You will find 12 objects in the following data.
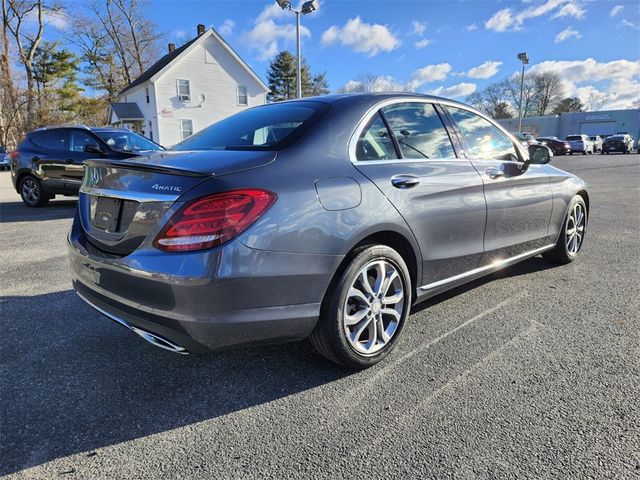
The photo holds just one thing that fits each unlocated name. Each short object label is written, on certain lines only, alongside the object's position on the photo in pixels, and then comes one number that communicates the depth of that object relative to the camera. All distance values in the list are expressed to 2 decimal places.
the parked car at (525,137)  33.67
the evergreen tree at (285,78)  63.25
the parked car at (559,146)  36.34
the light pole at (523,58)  36.09
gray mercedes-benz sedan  2.04
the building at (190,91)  30.88
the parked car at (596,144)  40.59
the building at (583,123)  57.88
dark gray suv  9.09
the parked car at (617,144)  35.78
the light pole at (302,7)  16.59
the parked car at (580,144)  37.28
